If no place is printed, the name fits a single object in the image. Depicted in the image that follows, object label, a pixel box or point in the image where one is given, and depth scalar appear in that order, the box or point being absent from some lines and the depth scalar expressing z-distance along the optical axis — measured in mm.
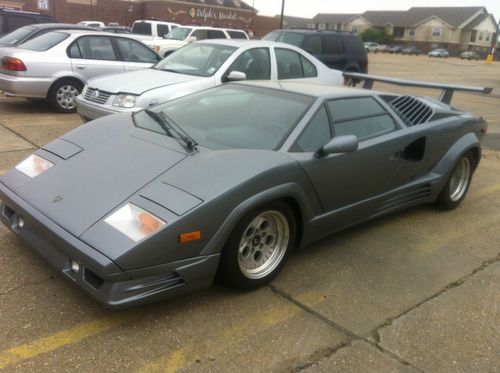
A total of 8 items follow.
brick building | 38906
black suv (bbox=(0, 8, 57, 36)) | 13047
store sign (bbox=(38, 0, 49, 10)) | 34678
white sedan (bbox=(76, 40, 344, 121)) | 6398
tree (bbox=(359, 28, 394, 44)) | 85500
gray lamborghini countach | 2625
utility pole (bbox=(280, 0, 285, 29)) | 34409
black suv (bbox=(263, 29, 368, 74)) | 11953
